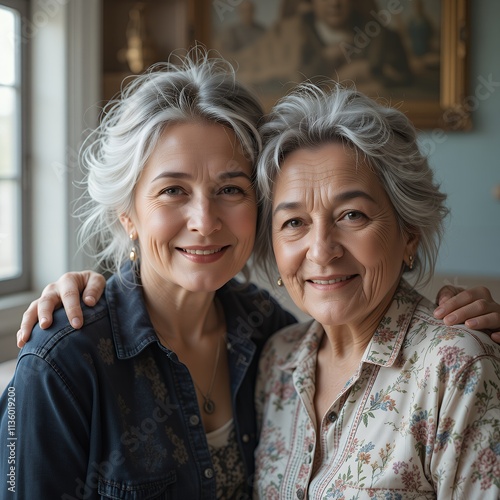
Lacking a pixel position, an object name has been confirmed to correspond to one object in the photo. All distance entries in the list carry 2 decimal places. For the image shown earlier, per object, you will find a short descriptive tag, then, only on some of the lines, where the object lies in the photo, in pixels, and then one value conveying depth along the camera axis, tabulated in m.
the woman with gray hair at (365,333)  1.40
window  3.20
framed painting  3.91
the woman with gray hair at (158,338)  1.54
